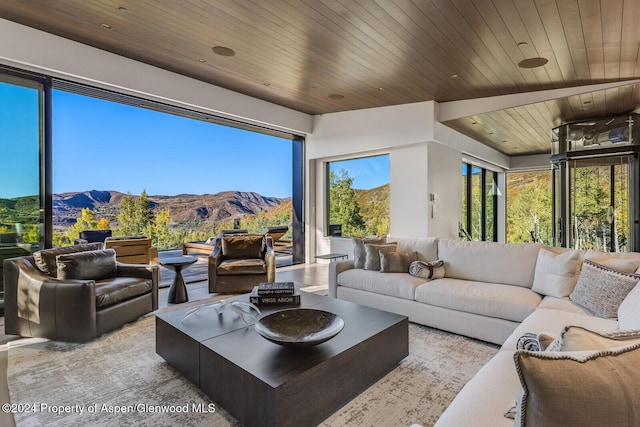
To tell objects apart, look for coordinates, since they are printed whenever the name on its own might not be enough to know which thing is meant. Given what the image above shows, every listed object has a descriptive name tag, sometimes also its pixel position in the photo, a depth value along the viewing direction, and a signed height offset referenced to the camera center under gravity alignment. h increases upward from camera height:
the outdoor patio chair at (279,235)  7.52 -0.51
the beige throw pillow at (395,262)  3.84 -0.59
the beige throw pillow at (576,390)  0.67 -0.38
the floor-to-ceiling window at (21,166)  3.82 +0.60
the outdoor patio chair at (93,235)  5.27 -0.34
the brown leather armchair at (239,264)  4.57 -0.72
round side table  4.27 -0.90
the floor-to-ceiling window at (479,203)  7.83 +0.24
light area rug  1.92 -1.19
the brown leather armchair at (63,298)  2.93 -0.78
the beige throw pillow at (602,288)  2.28 -0.58
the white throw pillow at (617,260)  2.49 -0.40
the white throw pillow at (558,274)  2.80 -0.55
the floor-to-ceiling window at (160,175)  5.70 +0.90
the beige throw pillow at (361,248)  4.12 -0.45
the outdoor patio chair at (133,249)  4.93 -0.54
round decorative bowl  1.95 -0.76
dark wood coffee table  1.71 -0.91
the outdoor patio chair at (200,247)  6.73 -0.70
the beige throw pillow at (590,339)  0.89 -0.37
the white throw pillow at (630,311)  1.57 -0.54
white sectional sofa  1.45 -0.76
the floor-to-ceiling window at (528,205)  7.91 +0.17
